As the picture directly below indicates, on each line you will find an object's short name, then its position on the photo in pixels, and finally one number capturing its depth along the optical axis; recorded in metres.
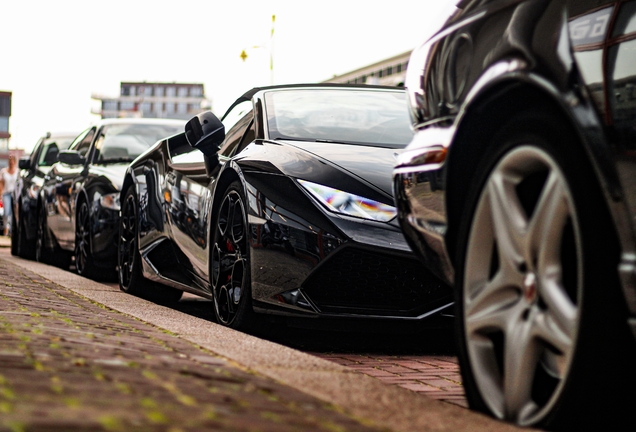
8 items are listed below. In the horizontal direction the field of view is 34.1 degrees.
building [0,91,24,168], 123.44
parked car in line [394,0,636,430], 2.54
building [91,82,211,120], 165.12
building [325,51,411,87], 108.62
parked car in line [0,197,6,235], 24.79
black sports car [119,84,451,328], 4.86
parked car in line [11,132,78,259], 12.74
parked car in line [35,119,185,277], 9.12
